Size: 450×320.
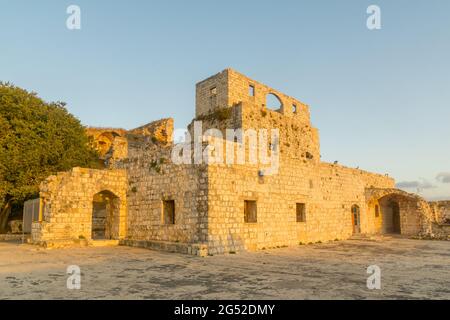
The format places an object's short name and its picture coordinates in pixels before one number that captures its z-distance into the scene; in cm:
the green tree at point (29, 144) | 1681
